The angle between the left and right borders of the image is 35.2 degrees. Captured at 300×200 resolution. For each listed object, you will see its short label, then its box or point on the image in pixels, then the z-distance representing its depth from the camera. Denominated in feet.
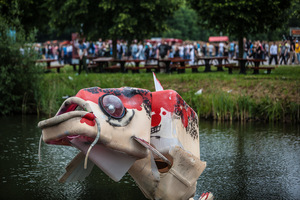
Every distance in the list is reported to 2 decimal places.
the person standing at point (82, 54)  81.24
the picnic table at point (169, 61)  73.03
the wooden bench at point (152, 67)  74.74
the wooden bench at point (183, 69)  71.99
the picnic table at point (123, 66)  76.23
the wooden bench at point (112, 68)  78.02
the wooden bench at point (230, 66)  70.18
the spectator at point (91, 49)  101.59
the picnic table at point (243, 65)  68.54
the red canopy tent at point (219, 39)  195.47
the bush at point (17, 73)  54.65
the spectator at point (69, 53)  123.65
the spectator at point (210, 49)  122.93
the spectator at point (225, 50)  104.50
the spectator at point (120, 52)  108.99
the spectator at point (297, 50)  93.82
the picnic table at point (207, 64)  76.28
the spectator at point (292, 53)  95.08
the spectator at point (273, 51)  100.58
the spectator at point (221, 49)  115.85
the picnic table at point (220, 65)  76.72
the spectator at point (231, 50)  126.52
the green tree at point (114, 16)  78.74
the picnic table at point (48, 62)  57.96
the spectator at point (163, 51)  77.41
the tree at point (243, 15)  72.64
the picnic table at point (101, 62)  77.41
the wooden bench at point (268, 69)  66.77
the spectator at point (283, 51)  97.97
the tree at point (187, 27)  237.86
